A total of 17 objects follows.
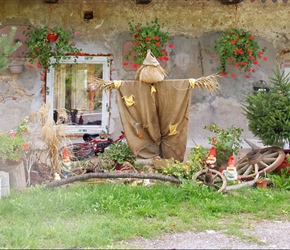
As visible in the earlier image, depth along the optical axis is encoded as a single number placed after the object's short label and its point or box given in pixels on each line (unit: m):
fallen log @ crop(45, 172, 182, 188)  5.82
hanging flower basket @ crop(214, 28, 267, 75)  9.02
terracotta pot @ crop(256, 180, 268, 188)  6.48
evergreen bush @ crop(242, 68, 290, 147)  6.96
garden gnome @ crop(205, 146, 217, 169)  6.44
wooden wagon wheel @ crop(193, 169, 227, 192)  6.08
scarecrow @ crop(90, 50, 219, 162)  6.94
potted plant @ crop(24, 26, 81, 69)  8.76
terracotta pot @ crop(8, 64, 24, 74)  9.09
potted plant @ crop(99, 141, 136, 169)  7.14
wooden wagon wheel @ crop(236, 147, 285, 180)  6.85
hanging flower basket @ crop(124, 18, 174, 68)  8.88
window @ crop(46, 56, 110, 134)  9.40
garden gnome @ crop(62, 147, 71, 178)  6.38
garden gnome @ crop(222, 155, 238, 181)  6.42
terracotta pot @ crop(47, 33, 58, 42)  8.84
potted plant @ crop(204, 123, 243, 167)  7.40
